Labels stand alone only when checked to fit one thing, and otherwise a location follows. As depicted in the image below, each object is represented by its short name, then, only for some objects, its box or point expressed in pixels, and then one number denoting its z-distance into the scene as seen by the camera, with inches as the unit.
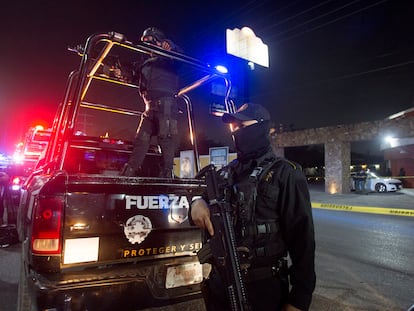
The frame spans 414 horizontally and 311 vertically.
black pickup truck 85.6
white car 800.3
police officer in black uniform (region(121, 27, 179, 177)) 150.0
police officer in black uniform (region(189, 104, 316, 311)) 65.2
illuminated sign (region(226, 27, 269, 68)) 428.1
